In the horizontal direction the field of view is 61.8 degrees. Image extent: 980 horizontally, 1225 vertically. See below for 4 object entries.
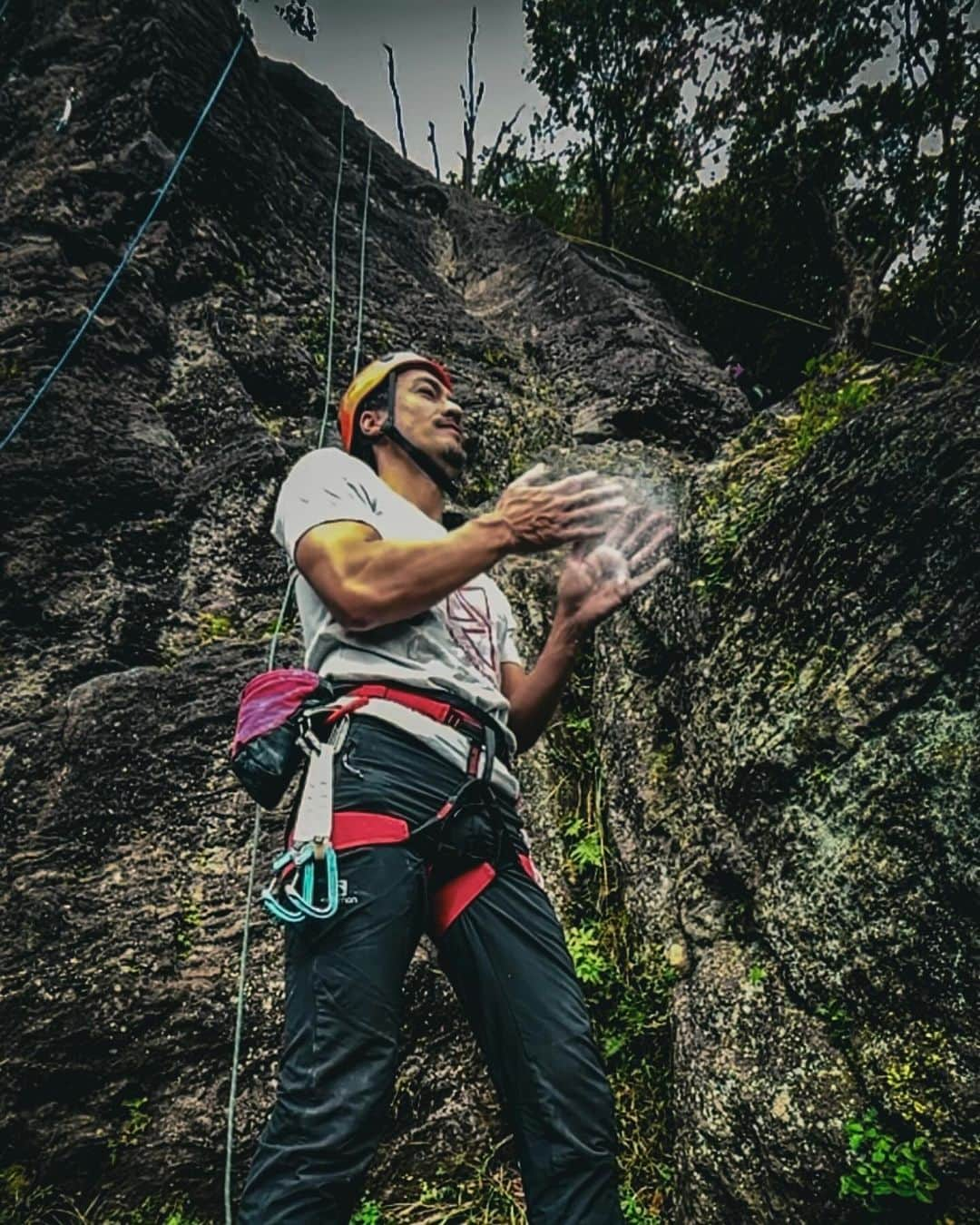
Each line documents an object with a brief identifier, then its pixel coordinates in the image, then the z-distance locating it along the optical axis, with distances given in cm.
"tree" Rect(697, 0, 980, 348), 693
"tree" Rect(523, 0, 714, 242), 952
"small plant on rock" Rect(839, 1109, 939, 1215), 204
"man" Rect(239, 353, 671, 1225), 142
